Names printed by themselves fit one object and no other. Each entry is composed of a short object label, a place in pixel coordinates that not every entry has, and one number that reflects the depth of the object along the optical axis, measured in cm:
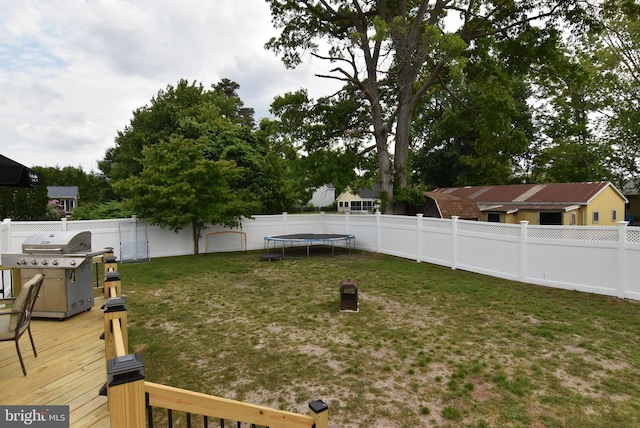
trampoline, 1283
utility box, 633
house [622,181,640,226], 2833
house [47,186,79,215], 3655
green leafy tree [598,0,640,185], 2178
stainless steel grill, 470
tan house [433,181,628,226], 1708
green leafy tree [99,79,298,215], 1608
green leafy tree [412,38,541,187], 1473
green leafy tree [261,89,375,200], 1525
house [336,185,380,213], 4453
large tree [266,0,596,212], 1277
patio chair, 327
